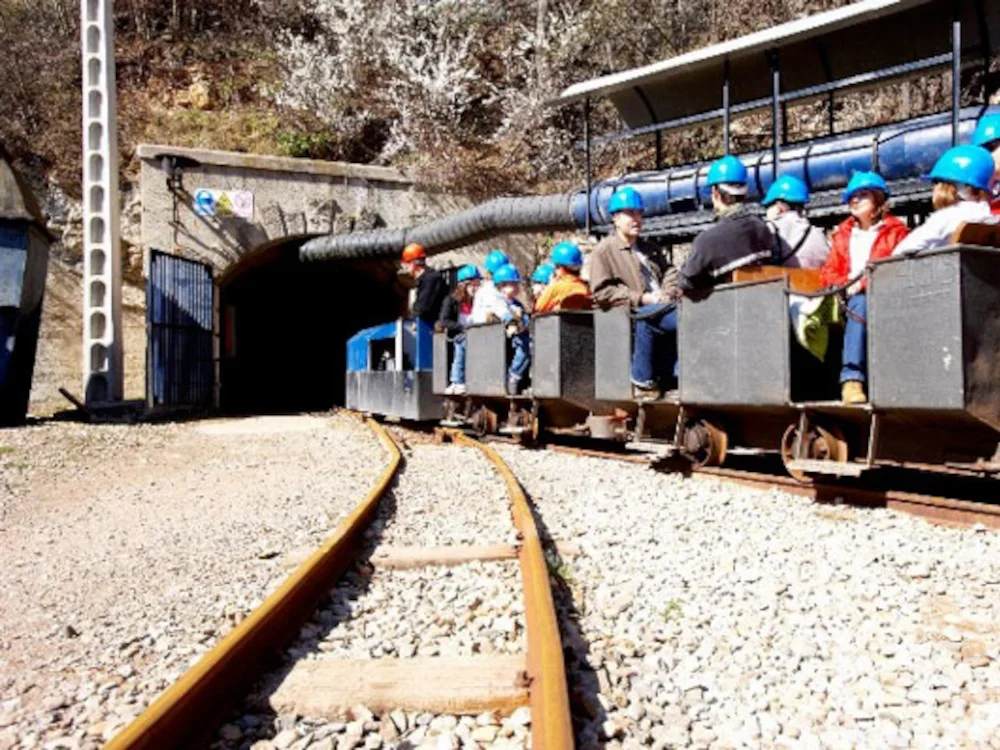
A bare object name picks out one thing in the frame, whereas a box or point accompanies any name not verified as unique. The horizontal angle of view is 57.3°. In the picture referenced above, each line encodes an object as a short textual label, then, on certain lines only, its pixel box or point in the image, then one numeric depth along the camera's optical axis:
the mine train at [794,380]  4.50
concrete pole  15.10
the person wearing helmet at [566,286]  8.70
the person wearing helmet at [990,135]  5.39
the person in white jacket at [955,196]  4.78
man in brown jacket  7.16
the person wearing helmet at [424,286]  11.70
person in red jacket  5.25
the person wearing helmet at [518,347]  9.48
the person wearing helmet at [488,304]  10.33
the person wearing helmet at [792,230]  6.37
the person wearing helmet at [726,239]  6.10
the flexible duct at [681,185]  9.18
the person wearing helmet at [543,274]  10.45
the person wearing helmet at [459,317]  11.23
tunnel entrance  21.05
